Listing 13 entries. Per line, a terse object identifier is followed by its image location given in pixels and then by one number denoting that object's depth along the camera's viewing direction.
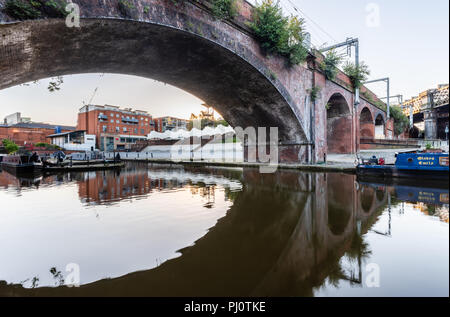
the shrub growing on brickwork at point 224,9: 9.39
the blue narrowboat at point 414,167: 8.49
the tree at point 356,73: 18.62
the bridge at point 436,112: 28.41
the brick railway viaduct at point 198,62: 6.57
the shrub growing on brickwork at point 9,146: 35.41
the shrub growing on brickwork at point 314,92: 15.31
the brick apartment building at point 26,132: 49.72
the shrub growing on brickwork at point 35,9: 5.11
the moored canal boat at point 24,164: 16.37
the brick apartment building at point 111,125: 45.16
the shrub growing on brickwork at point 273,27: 11.55
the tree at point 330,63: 16.39
